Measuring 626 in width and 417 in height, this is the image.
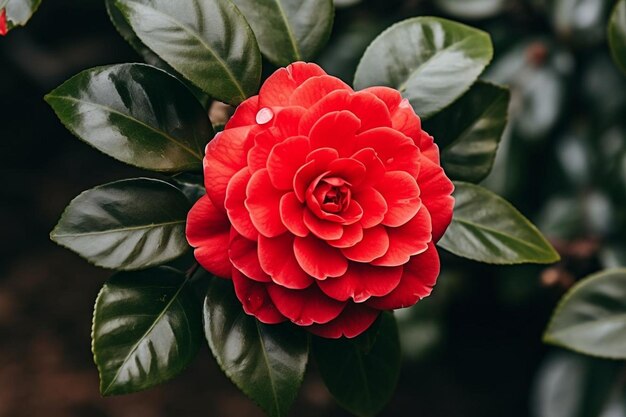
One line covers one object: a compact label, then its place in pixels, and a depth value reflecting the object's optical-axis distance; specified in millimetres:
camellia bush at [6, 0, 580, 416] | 400
